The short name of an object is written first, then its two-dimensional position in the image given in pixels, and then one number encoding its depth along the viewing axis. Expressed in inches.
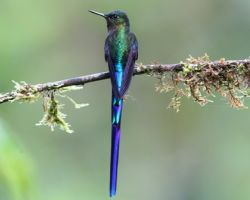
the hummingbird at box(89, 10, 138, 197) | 308.8
